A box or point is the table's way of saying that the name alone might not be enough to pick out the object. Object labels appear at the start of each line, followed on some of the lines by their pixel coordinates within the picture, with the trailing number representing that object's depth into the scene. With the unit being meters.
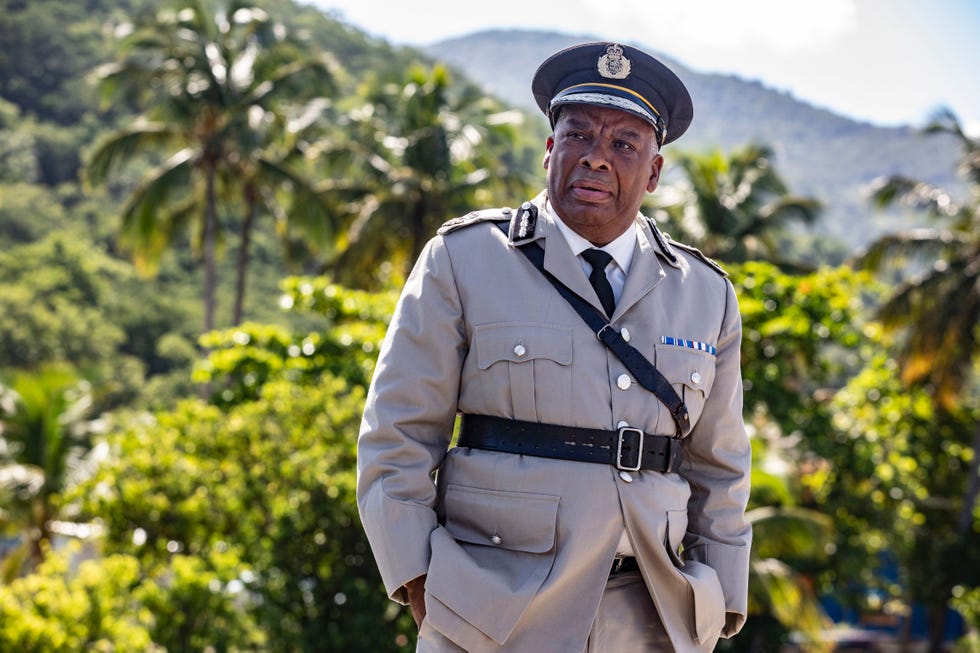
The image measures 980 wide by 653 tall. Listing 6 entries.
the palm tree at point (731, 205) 23.97
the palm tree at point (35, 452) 16.94
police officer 2.63
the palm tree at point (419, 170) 22.50
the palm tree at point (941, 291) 20.83
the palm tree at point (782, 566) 13.55
